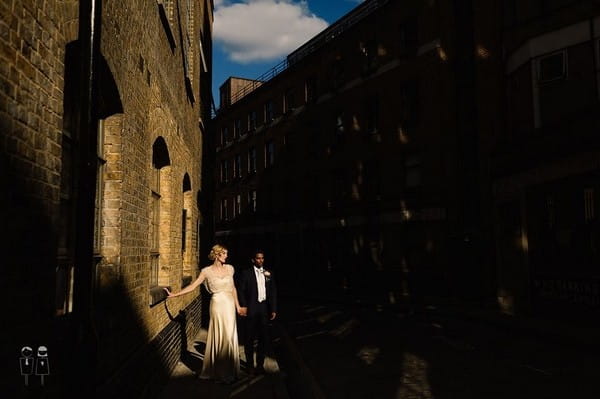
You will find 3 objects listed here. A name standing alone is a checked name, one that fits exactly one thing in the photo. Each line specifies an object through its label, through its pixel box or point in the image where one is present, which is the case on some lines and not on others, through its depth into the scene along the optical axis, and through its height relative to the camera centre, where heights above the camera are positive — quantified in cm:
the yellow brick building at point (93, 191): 279 +43
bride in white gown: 695 -100
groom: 784 -85
